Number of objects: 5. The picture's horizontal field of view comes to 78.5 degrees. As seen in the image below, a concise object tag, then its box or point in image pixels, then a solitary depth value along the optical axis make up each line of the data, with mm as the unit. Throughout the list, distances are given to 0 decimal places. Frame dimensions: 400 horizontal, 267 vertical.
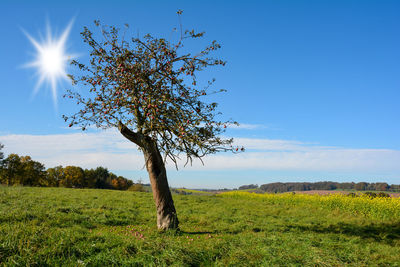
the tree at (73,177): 69375
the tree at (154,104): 11125
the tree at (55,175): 67375
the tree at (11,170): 58000
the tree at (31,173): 60688
